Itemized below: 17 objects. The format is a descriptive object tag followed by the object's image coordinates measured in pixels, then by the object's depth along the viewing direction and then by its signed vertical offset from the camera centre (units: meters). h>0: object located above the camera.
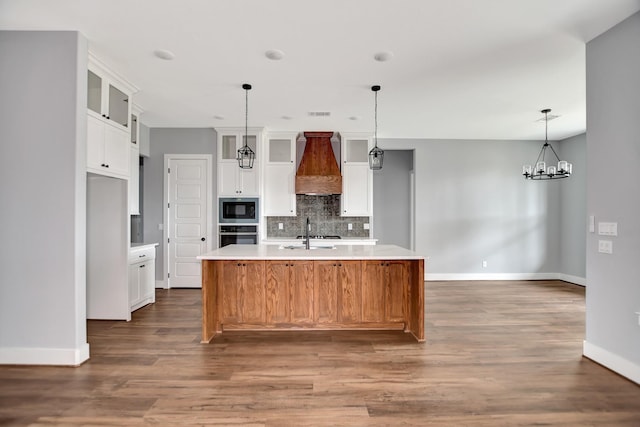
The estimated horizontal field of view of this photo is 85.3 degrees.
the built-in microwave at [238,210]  5.77 +0.05
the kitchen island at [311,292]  3.62 -0.82
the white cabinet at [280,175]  6.14 +0.68
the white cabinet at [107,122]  3.32 +0.94
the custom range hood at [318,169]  5.96 +0.77
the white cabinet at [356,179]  6.21 +0.61
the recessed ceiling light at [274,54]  3.18 +1.48
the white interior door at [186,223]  5.80 -0.16
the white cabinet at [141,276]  4.43 -0.85
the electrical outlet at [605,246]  2.81 -0.27
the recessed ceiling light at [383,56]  3.22 +1.48
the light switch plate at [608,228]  2.77 -0.12
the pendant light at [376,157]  3.87 +0.63
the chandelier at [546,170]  4.70 +0.64
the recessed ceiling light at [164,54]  3.20 +1.49
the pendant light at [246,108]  3.98 +1.46
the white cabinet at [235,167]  5.81 +0.78
